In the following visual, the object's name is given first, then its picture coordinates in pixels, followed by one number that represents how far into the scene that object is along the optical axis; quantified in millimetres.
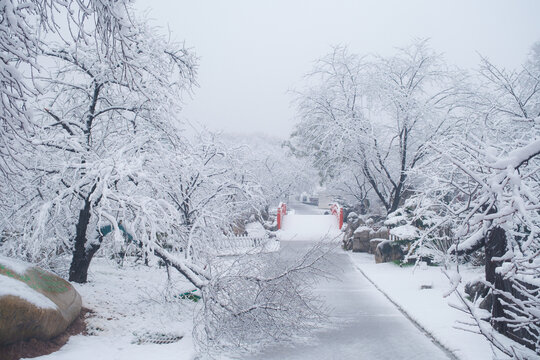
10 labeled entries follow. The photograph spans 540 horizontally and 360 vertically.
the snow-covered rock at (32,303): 5340
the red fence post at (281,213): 26578
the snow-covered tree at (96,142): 7125
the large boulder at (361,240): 18672
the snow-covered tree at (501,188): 2336
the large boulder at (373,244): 17545
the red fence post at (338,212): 25906
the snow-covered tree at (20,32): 3955
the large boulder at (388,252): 14984
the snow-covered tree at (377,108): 17219
